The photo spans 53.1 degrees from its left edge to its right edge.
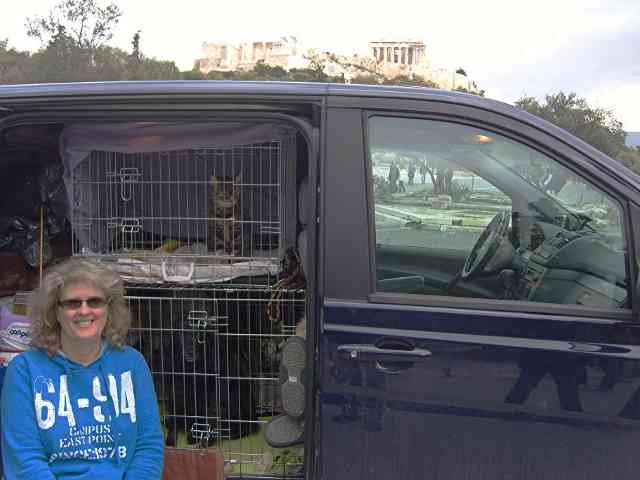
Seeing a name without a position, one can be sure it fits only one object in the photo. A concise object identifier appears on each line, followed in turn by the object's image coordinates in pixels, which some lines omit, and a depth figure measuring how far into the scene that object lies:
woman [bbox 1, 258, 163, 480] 2.04
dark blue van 2.08
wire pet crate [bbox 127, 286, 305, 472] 2.89
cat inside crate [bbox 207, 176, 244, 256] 3.12
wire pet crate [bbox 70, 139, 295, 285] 2.94
